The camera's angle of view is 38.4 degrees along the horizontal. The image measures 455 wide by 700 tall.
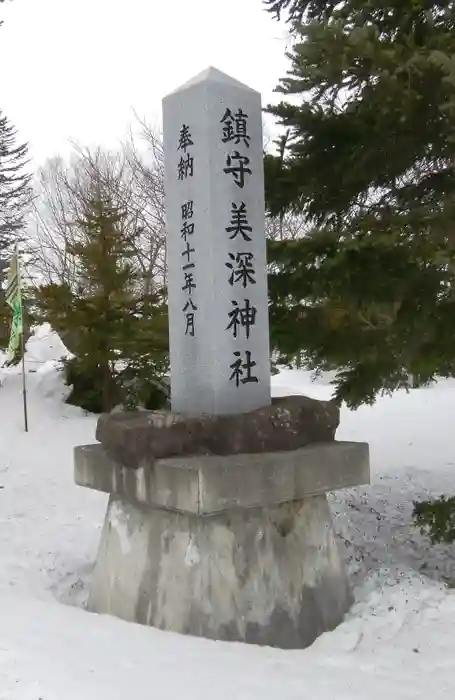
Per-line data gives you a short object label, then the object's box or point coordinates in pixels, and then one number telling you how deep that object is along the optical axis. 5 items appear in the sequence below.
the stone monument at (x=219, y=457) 3.95
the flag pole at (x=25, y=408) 9.32
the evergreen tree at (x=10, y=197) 24.72
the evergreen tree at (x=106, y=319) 9.50
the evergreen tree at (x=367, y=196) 4.18
